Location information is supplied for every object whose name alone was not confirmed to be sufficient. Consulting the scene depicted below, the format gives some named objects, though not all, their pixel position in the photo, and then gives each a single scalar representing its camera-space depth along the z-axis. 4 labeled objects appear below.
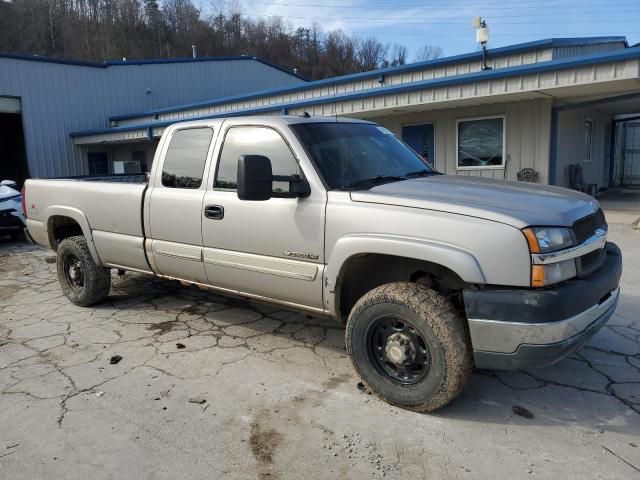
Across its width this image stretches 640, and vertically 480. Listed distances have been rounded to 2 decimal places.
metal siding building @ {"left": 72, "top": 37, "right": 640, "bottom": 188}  10.09
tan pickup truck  2.94
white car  10.60
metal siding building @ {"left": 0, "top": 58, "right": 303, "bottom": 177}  19.76
